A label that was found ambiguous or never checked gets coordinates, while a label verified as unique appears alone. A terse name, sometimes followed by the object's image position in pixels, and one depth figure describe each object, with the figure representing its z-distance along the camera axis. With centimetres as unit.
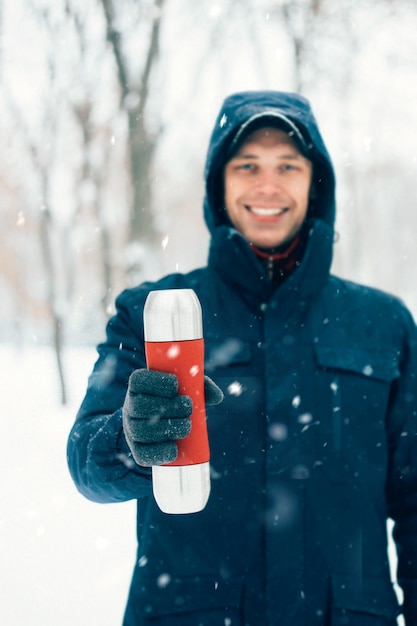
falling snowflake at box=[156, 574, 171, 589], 170
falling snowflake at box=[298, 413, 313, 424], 176
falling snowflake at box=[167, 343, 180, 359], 124
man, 168
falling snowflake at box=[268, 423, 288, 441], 173
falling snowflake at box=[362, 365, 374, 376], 182
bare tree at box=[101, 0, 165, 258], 757
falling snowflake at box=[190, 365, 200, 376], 125
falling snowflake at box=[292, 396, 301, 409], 176
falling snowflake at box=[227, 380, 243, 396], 178
